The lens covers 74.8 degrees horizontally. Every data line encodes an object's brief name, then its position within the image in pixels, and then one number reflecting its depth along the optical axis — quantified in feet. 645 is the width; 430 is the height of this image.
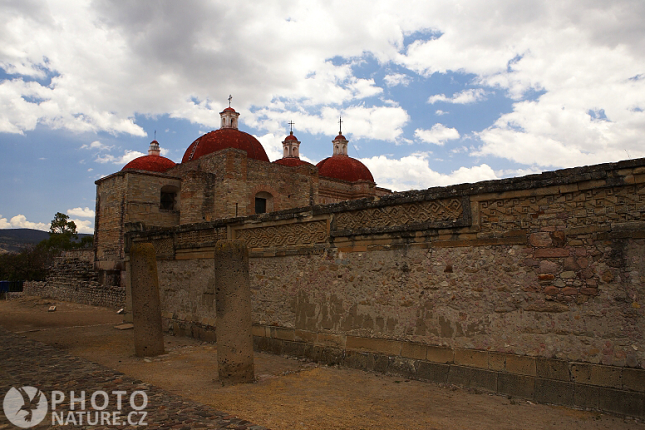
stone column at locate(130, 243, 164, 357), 24.20
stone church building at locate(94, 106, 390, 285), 64.90
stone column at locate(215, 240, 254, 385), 17.85
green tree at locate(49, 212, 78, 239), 130.11
